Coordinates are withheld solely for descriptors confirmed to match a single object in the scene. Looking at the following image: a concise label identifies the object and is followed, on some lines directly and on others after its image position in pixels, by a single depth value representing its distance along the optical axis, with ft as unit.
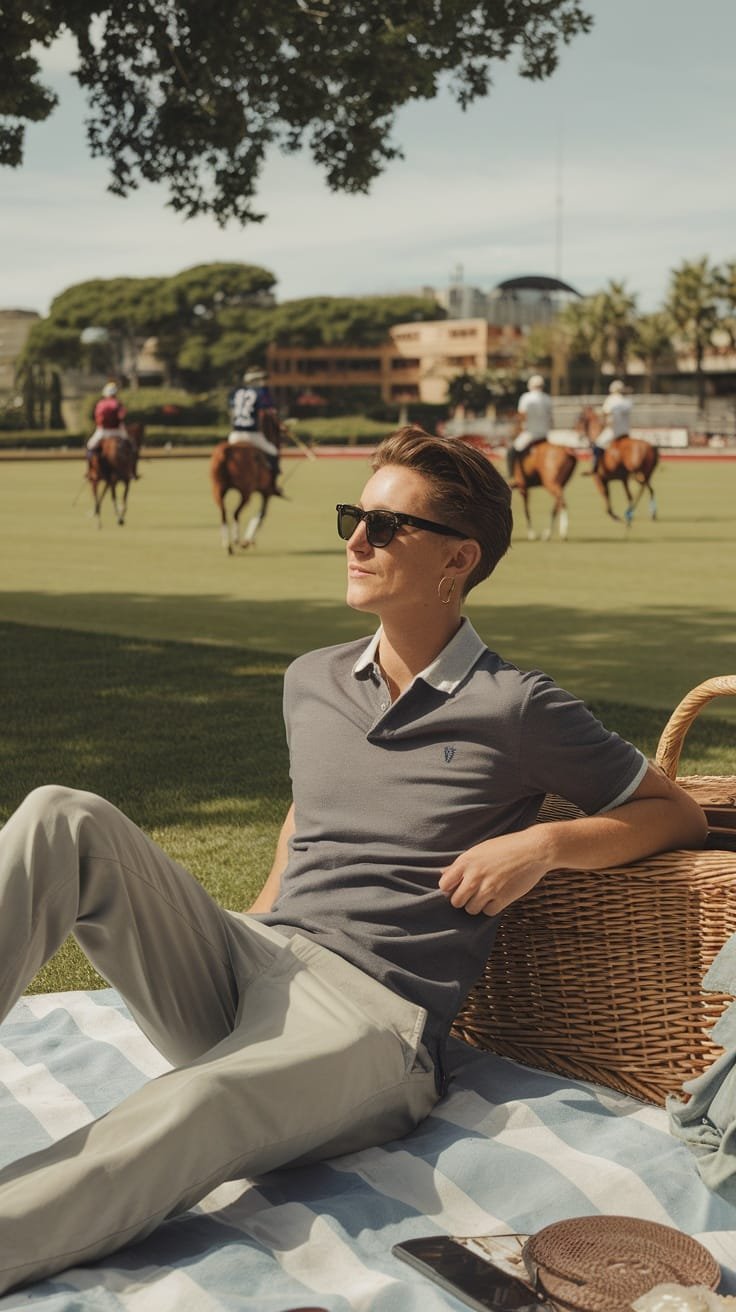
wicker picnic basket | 11.62
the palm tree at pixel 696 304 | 375.25
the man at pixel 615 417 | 78.89
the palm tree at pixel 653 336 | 384.88
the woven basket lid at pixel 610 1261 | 8.61
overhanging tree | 43.19
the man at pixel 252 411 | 63.72
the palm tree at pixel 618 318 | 393.91
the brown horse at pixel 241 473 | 65.41
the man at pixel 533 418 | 69.56
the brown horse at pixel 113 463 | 81.41
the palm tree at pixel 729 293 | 376.07
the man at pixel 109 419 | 80.59
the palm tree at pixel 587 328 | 393.91
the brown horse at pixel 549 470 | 70.74
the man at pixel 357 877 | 9.43
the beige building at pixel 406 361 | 460.14
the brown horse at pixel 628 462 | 79.36
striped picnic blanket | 8.99
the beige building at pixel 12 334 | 478.18
